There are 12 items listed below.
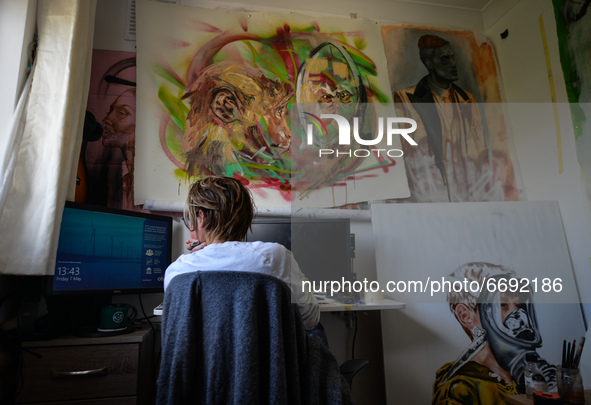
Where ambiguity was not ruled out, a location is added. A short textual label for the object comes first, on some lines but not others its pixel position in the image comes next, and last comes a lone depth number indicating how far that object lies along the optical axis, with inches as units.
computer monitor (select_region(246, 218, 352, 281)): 70.1
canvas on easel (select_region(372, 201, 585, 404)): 69.7
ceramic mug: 58.3
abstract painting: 80.6
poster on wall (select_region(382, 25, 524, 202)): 90.5
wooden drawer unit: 50.6
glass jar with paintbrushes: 56.4
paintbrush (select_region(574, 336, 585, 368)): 63.1
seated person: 36.5
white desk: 58.1
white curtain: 52.2
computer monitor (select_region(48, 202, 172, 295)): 59.1
